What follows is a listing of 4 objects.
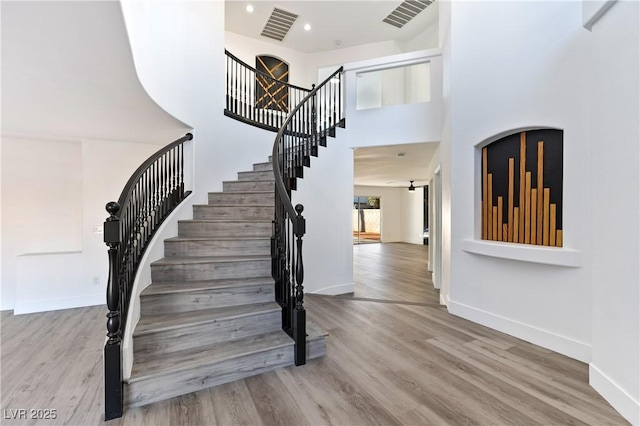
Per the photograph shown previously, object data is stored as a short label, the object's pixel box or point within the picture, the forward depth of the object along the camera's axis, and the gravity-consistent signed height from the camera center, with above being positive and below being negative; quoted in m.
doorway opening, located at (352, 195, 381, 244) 13.86 -0.36
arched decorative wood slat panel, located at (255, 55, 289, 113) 7.11 +3.10
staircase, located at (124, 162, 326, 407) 2.05 -0.87
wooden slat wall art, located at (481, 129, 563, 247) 2.77 +0.22
